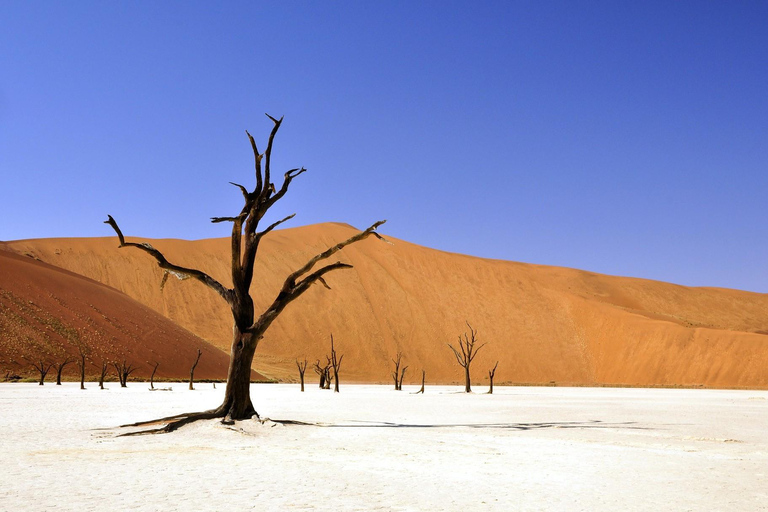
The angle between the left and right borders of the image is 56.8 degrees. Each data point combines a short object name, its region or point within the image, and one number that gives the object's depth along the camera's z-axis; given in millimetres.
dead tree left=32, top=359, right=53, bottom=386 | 44584
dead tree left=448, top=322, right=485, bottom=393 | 40706
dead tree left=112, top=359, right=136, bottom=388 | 40300
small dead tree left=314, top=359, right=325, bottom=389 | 43425
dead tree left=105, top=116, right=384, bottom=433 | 15812
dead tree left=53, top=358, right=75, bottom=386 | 47344
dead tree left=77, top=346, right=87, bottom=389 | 48469
